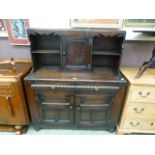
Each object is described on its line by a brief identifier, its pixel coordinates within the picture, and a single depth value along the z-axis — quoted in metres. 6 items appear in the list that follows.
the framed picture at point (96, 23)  1.38
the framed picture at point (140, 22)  1.40
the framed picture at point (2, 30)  1.50
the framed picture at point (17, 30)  1.48
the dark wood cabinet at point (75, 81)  1.29
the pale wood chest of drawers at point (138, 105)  1.31
